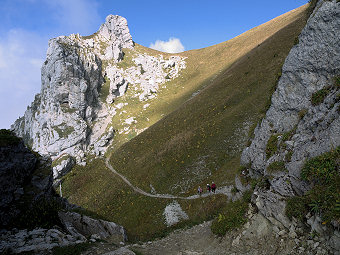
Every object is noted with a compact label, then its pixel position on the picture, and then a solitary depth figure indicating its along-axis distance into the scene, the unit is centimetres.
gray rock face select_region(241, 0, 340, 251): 995
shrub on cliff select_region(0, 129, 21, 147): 1577
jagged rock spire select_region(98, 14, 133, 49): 13225
